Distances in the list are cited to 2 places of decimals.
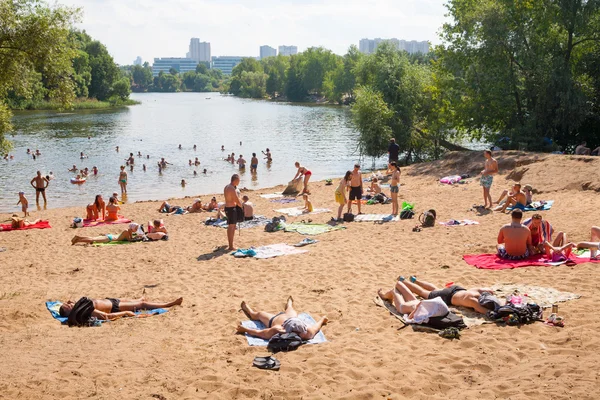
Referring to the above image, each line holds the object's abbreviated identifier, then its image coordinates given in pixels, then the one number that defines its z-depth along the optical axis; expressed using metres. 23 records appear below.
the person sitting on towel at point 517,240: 10.84
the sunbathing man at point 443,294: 8.34
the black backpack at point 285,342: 7.49
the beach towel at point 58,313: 9.01
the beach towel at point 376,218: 16.09
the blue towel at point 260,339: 7.73
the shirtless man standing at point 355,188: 16.64
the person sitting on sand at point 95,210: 18.75
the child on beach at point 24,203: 21.46
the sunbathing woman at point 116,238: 15.30
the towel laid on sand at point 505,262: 10.34
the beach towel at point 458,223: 14.76
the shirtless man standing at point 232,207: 13.40
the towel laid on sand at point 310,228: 15.14
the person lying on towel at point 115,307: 8.96
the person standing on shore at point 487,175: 16.38
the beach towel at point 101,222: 18.21
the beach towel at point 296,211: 18.25
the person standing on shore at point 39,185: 24.20
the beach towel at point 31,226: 17.57
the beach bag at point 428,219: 14.70
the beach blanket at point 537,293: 8.36
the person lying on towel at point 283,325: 7.75
